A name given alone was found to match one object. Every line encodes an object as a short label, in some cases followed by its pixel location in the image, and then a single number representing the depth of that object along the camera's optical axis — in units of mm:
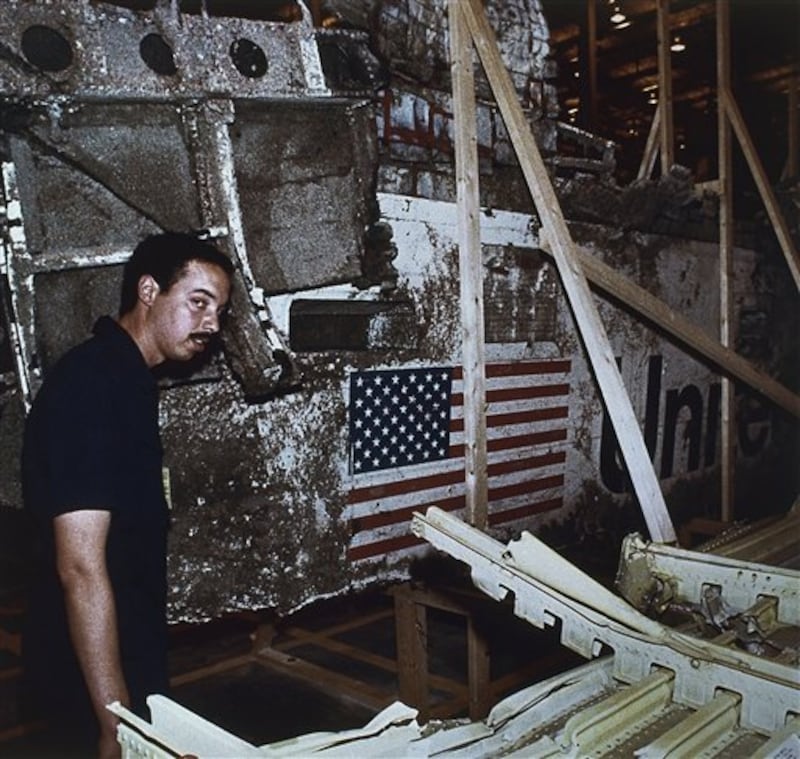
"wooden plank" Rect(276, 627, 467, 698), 4793
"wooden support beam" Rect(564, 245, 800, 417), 3994
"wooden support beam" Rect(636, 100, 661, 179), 5855
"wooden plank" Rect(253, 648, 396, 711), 4695
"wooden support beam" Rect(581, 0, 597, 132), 6438
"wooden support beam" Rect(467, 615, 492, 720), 4258
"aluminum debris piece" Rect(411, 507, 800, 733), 2016
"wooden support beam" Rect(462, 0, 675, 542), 3641
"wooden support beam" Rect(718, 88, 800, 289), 5418
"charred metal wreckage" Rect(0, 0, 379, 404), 2877
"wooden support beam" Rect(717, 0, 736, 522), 5359
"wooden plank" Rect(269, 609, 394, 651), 5723
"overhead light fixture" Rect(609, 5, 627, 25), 8227
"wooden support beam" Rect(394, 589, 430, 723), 4297
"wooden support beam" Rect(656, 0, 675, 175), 5695
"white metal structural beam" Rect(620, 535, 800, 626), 2674
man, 1945
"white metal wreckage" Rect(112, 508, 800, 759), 1646
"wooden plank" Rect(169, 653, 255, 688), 5027
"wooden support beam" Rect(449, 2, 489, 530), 3645
